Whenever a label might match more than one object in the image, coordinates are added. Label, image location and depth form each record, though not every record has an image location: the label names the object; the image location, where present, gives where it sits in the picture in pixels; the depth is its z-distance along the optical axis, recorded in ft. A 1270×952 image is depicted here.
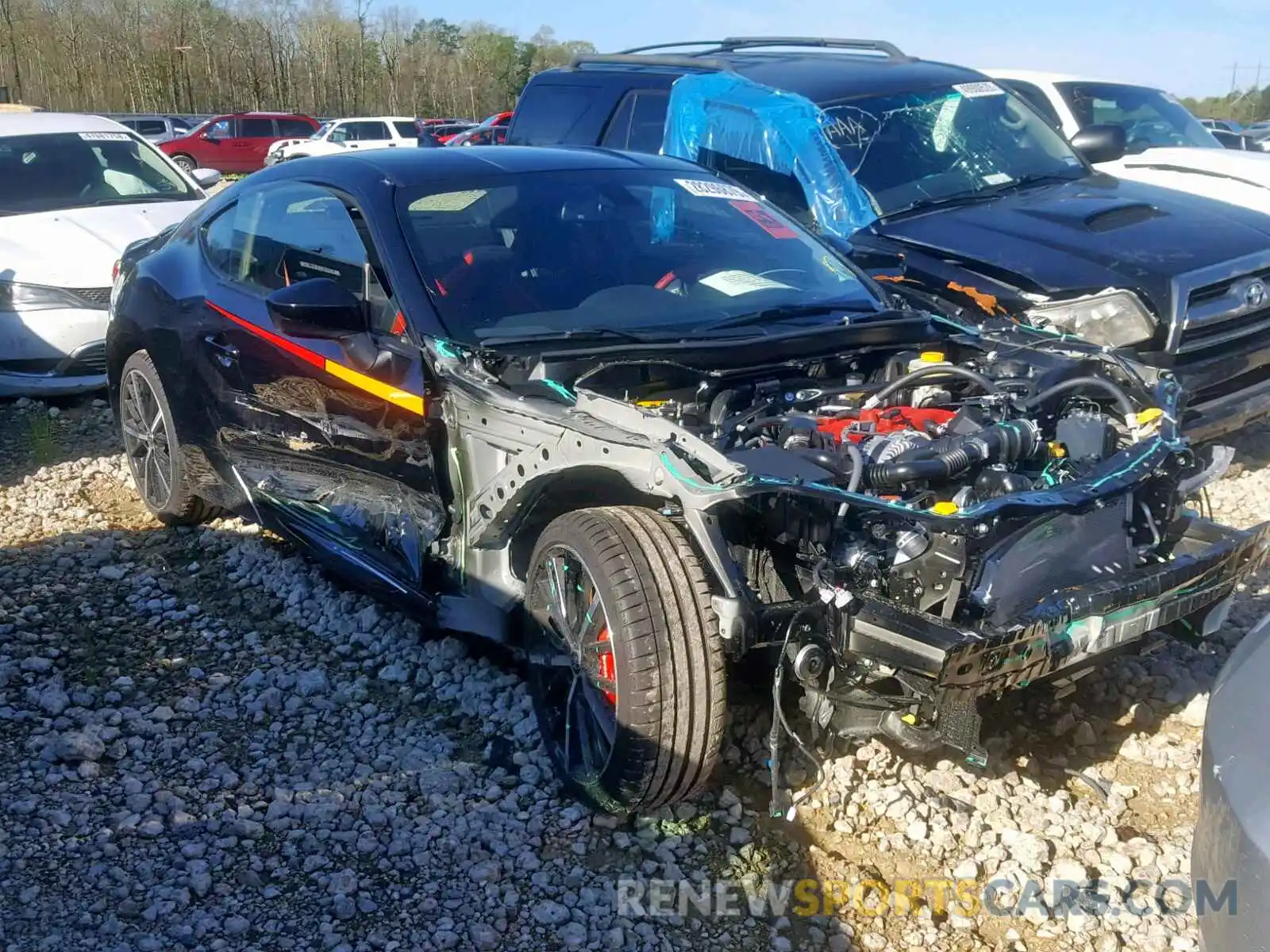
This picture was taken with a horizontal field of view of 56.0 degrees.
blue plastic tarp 19.74
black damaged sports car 9.17
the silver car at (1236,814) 6.08
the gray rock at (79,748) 11.37
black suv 16.96
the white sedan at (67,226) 23.71
